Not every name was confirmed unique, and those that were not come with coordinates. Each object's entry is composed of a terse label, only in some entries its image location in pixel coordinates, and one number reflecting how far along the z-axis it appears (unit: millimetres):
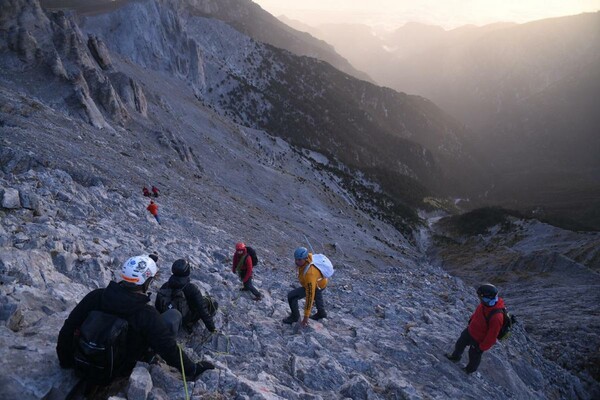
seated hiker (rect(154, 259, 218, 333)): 6656
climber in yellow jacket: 8716
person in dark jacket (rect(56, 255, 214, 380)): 4922
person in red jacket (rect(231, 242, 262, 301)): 10570
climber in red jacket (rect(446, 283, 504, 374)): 8094
